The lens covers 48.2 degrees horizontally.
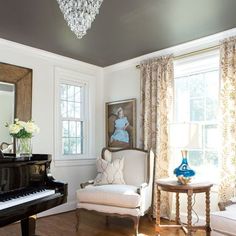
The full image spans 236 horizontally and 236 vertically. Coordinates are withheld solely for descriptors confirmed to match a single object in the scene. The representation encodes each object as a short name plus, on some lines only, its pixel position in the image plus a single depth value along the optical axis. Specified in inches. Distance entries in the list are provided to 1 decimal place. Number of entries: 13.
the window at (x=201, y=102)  140.6
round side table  111.1
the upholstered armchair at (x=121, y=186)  125.3
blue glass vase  118.4
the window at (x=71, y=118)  171.0
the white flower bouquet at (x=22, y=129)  101.1
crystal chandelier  89.4
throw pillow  147.5
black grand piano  81.0
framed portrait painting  175.0
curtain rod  136.6
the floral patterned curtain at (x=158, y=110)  150.3
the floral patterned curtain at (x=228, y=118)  123.3
